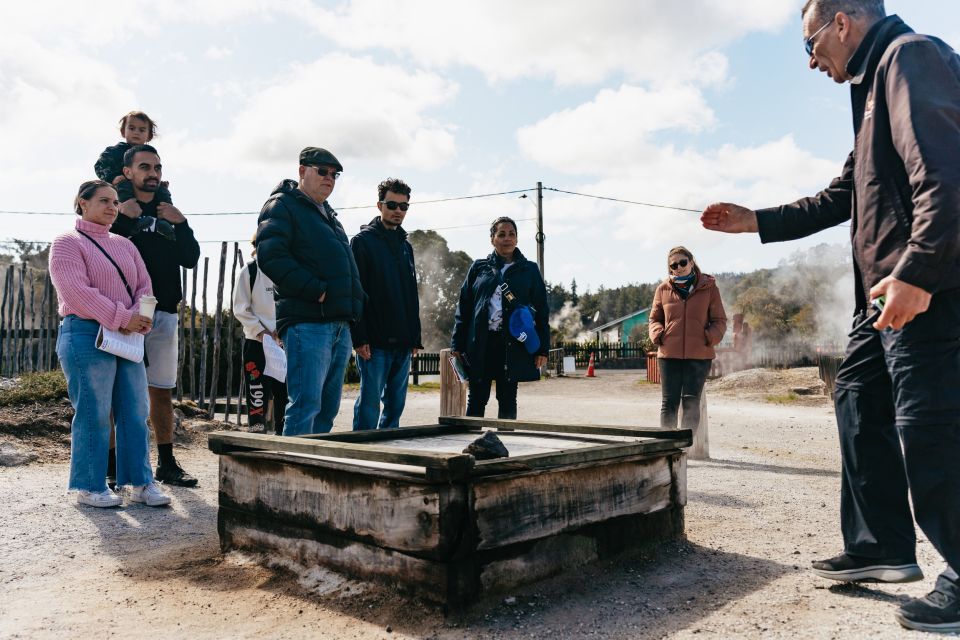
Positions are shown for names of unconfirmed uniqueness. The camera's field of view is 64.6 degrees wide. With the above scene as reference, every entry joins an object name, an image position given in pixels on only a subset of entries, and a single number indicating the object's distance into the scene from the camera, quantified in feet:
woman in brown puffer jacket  21.62
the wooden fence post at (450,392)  25.76
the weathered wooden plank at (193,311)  31.94
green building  254.47
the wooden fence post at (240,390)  30.54
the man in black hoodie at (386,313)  17.19
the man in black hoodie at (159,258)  17.19
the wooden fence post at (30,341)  37.25
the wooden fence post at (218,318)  30.73
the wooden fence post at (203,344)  30.78
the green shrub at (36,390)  26.22
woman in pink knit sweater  14.80
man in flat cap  14.46
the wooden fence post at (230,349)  30.71
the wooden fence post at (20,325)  37.98
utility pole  98.68
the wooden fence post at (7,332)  37.77
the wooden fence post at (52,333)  37.14
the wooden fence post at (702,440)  22.97
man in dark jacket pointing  8.04
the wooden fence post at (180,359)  32.19
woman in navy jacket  19.56
